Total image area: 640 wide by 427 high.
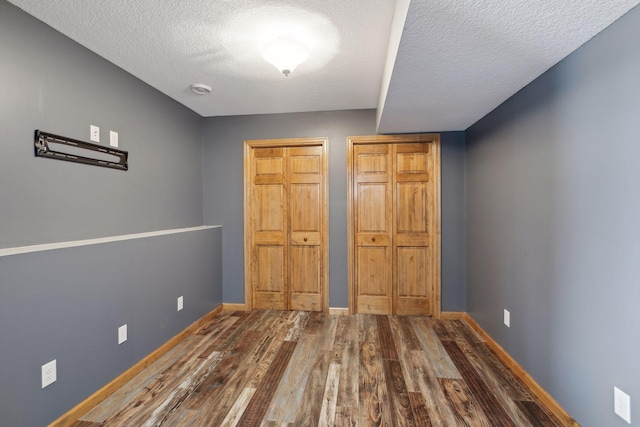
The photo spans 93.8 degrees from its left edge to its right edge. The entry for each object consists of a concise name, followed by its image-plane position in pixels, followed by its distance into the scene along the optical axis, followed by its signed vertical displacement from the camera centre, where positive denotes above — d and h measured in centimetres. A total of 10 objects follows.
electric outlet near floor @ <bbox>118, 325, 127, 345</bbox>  214 -89
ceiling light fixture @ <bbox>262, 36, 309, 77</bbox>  195 +105
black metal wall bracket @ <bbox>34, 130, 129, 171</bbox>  179 +41
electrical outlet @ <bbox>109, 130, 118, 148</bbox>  229 +56
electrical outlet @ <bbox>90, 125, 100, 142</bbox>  214 +56
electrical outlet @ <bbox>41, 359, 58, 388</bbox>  162 -89
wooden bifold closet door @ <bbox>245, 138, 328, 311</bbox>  356 -18
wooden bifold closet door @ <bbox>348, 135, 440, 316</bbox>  343 -19
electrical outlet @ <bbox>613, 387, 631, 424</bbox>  132 -89
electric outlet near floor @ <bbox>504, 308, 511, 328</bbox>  238 -88
